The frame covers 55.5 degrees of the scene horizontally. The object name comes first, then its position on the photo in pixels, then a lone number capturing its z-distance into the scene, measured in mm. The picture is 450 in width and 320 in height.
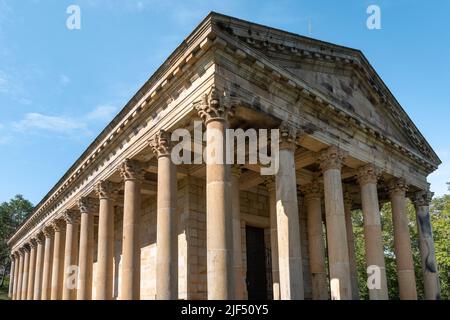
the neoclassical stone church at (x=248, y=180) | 15414
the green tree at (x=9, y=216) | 75750
